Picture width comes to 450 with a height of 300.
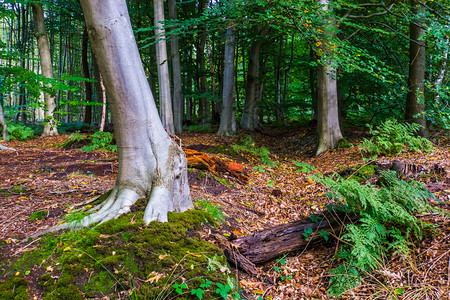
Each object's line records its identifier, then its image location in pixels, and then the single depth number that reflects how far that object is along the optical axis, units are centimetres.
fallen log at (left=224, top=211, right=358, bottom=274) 336
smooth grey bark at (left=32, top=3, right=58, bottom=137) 1273
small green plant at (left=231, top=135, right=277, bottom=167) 867
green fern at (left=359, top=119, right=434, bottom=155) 683
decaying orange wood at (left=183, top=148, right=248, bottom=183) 632
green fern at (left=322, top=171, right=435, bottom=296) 285
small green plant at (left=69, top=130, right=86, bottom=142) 979
